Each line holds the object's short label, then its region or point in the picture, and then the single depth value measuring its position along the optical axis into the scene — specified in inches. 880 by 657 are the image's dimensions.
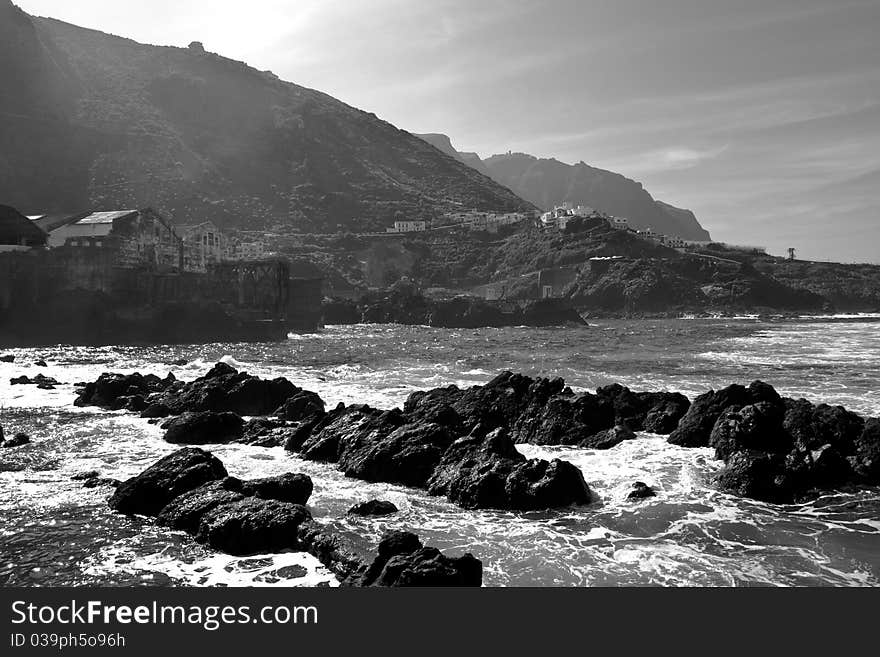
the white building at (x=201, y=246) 3937.0
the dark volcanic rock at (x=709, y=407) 806.5
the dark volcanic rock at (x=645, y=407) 890.7
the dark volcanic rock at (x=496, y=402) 863.7
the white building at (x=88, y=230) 3019.2
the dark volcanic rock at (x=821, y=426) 723.4
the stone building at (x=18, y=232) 2810.0
